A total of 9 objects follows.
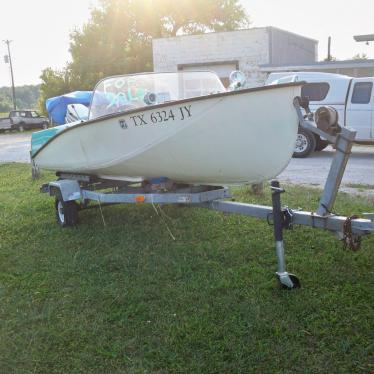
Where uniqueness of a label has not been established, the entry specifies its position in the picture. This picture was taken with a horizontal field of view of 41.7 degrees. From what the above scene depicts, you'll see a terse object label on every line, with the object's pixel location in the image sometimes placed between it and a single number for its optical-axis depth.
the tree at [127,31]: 39.81
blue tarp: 8.14
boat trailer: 3.86
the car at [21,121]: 34.84
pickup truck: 12.06
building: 25.84
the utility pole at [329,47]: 41.41
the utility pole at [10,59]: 54.06
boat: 4.32
